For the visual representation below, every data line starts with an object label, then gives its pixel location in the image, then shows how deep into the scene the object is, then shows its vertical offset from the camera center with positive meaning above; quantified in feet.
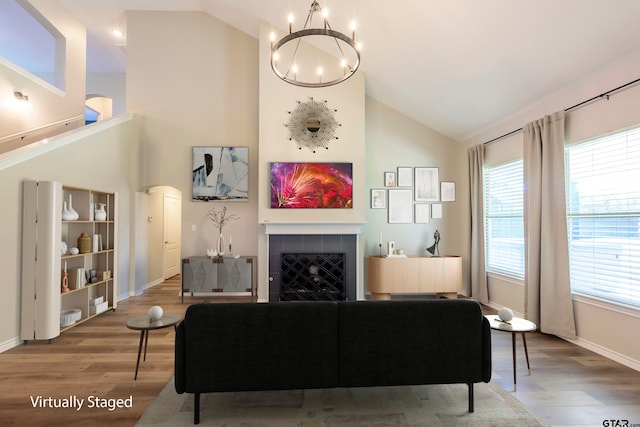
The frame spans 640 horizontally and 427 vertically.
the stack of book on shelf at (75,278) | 13.69 -2.13
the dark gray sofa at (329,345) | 7.13 -2.58
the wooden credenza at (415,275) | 18.03 -2.74
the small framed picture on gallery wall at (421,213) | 20.34 +0.55
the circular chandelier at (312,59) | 18.55 +8.82
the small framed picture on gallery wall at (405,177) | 20.26 +2.65
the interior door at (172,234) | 24.62 -0.79
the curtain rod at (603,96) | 10.05 +3.97
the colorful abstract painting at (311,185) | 18.35 +1.99
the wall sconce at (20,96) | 15.97 +5.95
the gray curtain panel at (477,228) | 17.67 -0.30
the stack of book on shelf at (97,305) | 14.84 -3.54
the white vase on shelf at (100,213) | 15.07 +0.46
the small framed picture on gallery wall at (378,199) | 20.21 +1.37
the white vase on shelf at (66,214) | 13.11 +0.37
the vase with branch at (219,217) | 19.97 +0.35
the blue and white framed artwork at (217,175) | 19.85 +2.74
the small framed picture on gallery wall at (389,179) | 20.26 +2.53
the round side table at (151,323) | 8.69 -2.55
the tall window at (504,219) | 15.31 +0.14
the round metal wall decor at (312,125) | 18.62 +5.24
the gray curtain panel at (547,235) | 12.09 -0.45
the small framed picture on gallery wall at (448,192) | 20.49 +1.78
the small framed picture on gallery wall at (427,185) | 20.36 +2.19
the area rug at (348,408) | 7.29 -4.16
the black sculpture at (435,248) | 19.06 -1.40
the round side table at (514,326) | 8.48 -2.60
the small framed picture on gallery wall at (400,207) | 20.22 +0.90
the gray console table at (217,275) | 17.98 -2.68
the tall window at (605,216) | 10.25 +0.17
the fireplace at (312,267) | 18.15 -2.30
